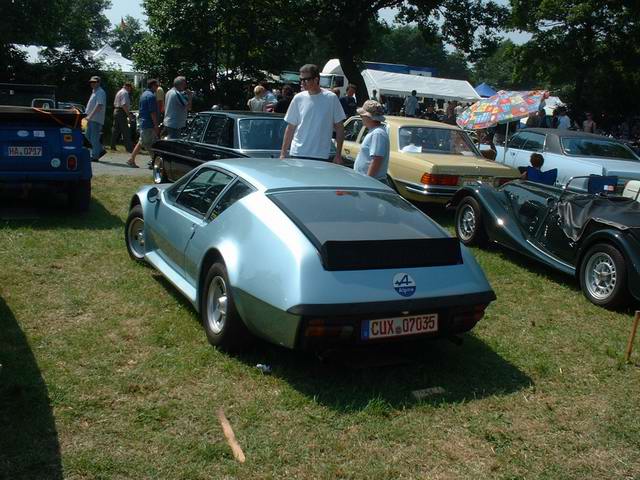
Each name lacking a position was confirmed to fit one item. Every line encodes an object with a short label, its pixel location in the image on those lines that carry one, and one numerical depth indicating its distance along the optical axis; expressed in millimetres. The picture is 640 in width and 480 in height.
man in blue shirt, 13086
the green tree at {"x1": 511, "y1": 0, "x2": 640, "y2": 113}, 28781
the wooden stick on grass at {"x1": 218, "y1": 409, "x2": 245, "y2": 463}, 3368
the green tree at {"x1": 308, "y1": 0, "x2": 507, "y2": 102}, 25547
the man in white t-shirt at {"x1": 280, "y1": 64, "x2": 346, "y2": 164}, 7199
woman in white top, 13914
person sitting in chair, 8906
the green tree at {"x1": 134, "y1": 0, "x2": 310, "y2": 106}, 23266
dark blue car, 8062
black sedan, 9070
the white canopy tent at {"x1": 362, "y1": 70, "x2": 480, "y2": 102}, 33656
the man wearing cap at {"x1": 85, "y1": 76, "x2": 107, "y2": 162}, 13109
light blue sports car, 3961
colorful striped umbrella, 11867
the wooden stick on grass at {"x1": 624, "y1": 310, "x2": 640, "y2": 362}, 4773
